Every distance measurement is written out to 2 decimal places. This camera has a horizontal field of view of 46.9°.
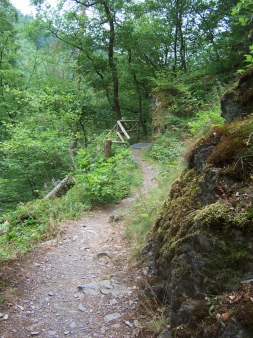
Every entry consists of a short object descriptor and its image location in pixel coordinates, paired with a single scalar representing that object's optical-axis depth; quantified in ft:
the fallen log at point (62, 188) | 29.30
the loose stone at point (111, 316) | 10.85
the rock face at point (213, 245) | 6.83
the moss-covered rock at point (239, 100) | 11.31
